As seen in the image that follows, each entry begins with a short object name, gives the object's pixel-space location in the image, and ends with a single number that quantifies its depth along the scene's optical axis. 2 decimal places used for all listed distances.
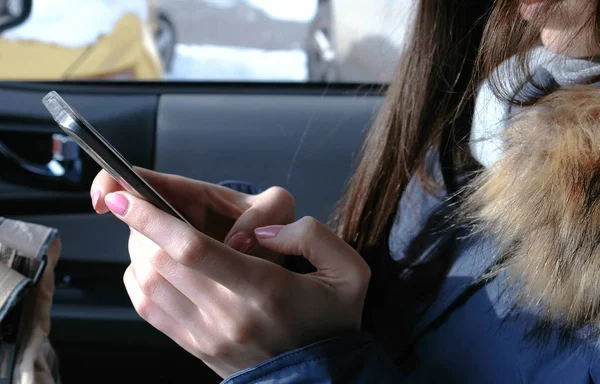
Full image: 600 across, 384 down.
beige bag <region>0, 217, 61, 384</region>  0.83
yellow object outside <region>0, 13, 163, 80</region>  1.57
